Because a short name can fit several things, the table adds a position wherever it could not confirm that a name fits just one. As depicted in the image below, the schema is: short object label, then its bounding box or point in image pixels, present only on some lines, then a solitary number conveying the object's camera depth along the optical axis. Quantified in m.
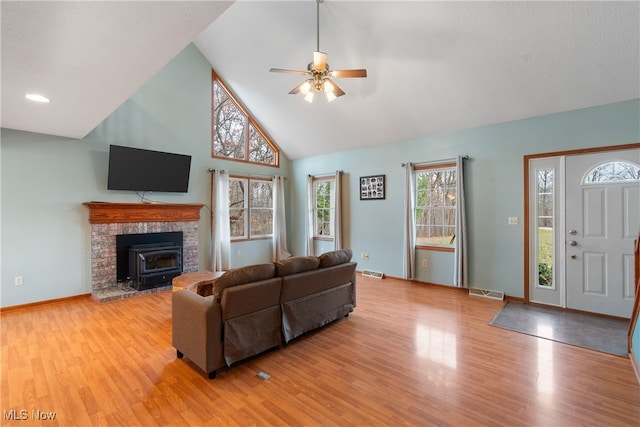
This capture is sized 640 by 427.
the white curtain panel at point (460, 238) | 4.63
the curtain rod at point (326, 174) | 6.41
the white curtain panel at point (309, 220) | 6.92
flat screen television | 4.56
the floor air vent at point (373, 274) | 5.78
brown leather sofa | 2.32
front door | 3.49
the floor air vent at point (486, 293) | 4.37
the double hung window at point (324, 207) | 6.72
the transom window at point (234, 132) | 6.18
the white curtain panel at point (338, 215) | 6.31
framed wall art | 5.77
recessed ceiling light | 2.67
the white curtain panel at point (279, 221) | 7.04
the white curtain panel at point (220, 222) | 5.90
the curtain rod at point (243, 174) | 5.95
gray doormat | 2.93
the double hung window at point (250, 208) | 6.50
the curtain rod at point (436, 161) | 4.69
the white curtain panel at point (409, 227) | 5.27
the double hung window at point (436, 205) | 5.02
